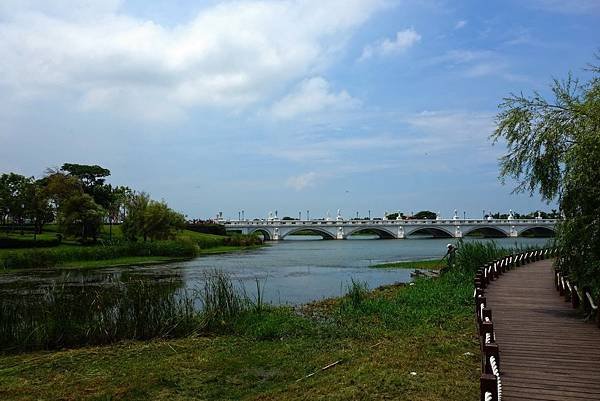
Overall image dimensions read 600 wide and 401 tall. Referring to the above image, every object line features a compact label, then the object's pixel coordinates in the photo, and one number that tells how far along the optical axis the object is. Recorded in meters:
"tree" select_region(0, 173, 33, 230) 61.00
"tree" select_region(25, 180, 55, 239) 58.50
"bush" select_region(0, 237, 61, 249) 46.56
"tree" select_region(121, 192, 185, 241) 57.41
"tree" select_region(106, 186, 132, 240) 69.25
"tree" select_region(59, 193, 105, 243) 52.44
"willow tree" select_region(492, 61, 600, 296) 10.97
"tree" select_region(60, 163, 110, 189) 84.38
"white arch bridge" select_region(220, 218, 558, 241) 101.75
